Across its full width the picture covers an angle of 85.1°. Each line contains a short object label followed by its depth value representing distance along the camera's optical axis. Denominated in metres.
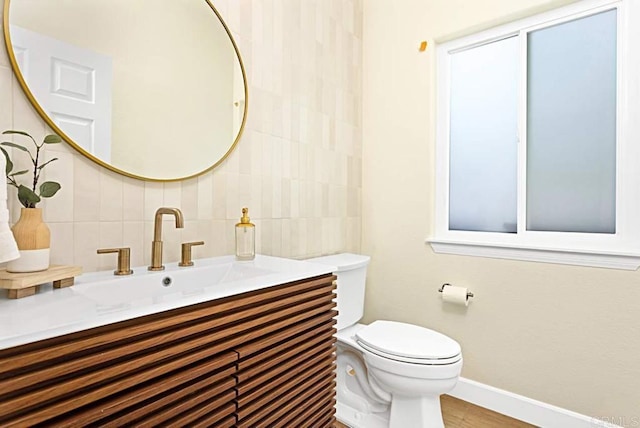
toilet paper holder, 1.91
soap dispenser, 1.39
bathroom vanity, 0.58
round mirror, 0.97
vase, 0.81
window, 1.58
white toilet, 1.41
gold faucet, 1.12
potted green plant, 0.81
